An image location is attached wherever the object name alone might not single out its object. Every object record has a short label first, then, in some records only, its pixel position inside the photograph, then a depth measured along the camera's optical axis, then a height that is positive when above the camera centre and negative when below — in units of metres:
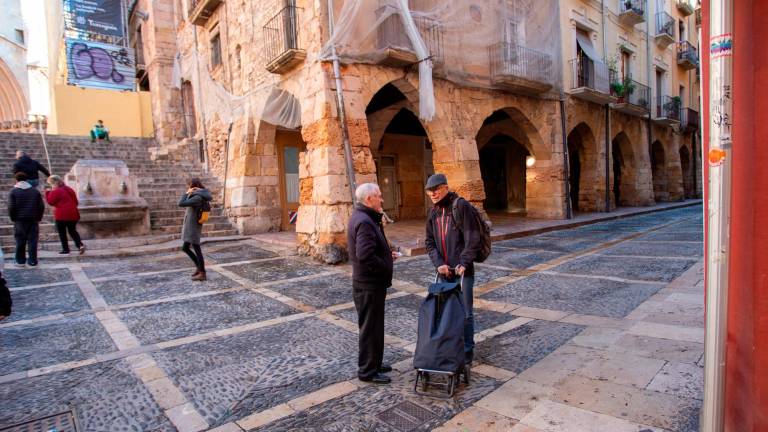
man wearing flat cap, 3.03 -0.36
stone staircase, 10.30 +1.05
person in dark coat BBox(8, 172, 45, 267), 7.00 -0.05
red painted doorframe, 1.69 -0.08
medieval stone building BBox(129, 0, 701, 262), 8.35 +2.71
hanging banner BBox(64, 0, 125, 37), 15.56 +7.40
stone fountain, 9.35 +0.20
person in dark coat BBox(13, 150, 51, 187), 9.12 +1.00
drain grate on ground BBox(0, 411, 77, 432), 2.42 -1.25
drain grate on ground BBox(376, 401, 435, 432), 2.41 -1.31
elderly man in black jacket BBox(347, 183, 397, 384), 2.84 -0.53
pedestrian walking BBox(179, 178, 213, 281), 6.29 -0.18
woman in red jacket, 7.85 +0.03
